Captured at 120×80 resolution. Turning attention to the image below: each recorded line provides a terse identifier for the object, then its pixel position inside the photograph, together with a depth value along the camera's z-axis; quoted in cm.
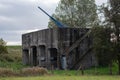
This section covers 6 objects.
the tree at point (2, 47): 4473
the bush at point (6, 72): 2316
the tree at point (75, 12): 4675
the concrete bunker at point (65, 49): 3547
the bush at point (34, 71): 2432
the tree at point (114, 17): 2844
